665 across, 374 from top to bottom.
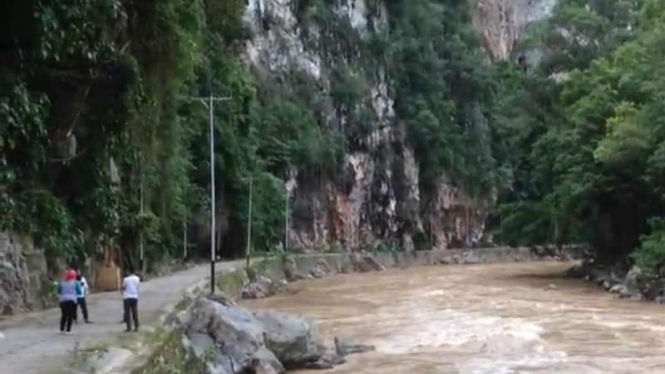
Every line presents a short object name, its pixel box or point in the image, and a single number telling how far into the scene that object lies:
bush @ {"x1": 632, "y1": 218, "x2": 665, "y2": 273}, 32.19
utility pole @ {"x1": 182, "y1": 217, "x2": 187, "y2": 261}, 41.93
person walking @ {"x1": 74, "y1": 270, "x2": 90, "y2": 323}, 16.52
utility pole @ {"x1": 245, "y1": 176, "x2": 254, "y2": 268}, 43.69
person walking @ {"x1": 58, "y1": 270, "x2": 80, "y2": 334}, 15.70
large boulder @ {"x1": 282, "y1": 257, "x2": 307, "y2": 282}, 44.34
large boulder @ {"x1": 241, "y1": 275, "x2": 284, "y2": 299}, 33.94
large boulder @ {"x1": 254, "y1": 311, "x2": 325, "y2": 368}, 17.55
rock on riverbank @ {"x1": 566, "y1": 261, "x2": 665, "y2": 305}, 31.50
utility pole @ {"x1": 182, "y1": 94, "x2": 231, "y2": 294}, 27.81
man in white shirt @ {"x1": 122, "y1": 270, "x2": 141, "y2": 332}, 15.84
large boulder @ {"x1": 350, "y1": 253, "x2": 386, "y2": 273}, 54.19
